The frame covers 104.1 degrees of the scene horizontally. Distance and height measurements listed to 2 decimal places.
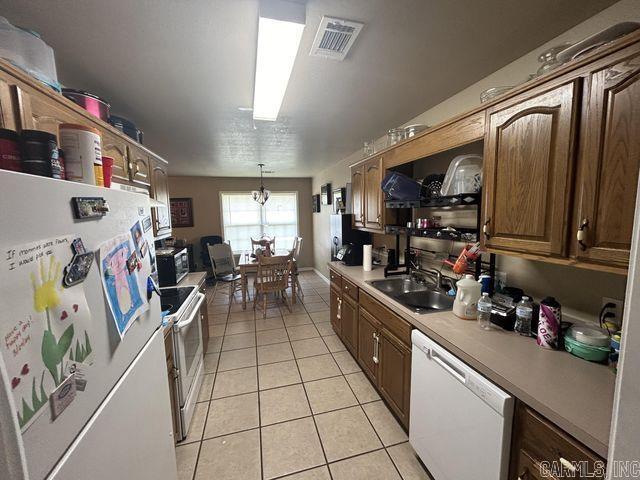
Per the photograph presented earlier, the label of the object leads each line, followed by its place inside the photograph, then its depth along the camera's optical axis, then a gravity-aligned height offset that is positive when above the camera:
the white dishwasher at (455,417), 0.96 -0.93
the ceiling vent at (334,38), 1.17 +0.88
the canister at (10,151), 0.63 +0.17
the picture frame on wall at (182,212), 5.62 +0.08
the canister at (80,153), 0.80 +0.21
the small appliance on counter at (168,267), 2.17 -0.45
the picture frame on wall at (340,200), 4.05 +0.22
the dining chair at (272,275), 3.64 -0.92
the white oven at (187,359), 1.62 -1.07
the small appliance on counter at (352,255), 2.97 -0.50
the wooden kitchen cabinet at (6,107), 0.78 +0.35
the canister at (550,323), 1.10 -0.51
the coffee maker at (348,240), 2.98 -0.34
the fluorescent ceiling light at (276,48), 1.07 +0.85
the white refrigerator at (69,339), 0.40 -0.25
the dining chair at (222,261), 5.14 -0.98
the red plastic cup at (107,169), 0.90 +0.17
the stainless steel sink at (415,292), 1.95 -0.68
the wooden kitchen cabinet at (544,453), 0.73 -0.78
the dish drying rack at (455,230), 1.46 -0.13
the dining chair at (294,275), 4.09 -1.01
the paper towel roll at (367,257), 2.65 -0.47
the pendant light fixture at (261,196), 5.01 +0.37
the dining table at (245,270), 3.88 -0.87
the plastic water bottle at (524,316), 1.23 -0.53
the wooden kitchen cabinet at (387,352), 1.61 -1.04
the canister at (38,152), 0.66 +0.18
